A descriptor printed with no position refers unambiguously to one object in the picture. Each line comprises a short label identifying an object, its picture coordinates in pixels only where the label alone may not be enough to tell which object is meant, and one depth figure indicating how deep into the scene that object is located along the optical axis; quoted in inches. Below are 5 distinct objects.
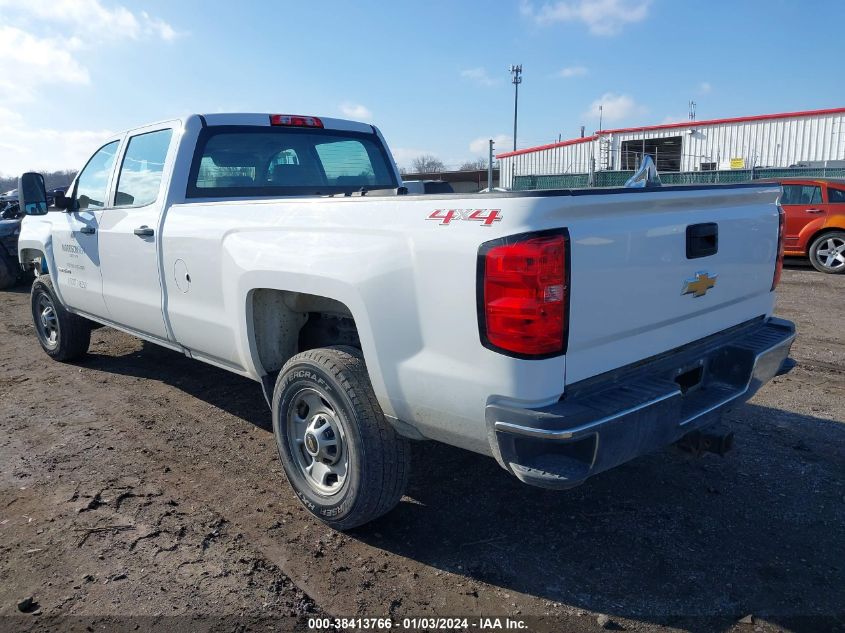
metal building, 1127.0
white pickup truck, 91.9
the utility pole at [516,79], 2300.7
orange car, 436.5
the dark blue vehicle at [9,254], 466.9
